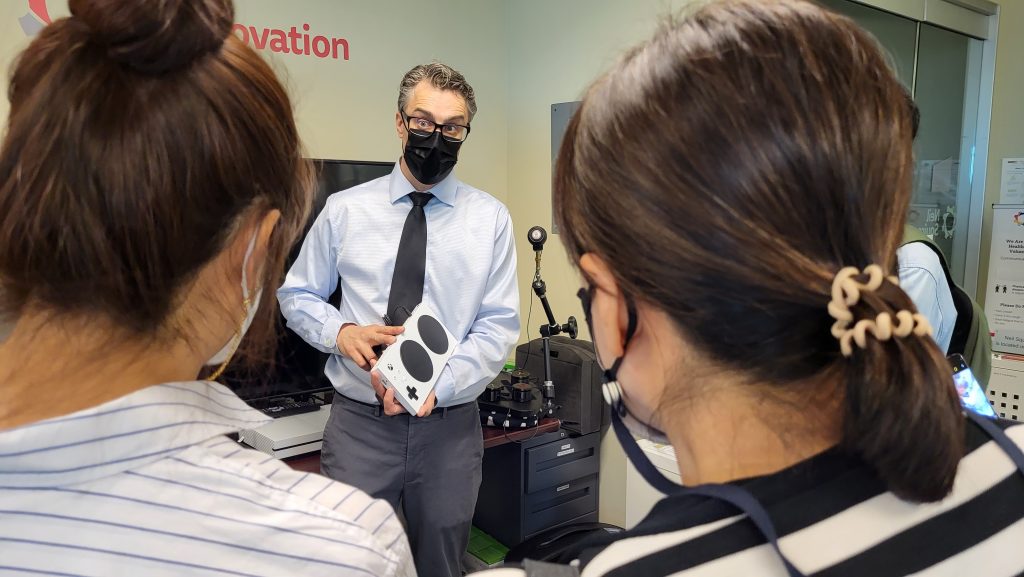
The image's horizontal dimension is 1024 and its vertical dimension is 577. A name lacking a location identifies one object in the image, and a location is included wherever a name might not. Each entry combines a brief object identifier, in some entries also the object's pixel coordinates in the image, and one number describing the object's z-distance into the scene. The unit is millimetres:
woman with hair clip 530
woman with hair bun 584
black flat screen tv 2402
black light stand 2412
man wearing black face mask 1985
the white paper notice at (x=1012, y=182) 3188
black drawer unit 2627
